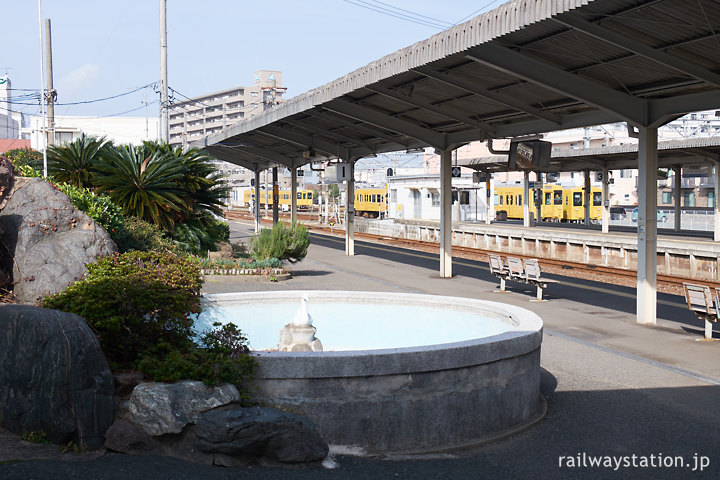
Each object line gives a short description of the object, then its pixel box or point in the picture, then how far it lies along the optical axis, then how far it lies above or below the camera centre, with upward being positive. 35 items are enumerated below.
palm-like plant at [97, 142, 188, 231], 16.36 +0.69
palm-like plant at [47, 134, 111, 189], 17.61 +1.26
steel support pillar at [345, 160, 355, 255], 28.86 -0.09
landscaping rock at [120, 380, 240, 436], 6.21 -1.64
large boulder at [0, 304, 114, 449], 6.00 -1.38
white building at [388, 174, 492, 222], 56.12 +1.22
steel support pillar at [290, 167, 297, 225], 33.78 +0.96
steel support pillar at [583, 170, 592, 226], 48.19 +1.26
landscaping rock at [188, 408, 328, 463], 6.10 -1.87
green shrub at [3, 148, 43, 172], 19.56 +2.31
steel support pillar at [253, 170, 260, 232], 39.58 +0.56
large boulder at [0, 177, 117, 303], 9.22 -0.34
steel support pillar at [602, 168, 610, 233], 38.72 +0.36
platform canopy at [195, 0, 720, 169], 10.61 +2.67
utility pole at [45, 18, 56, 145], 32.41 +6.08
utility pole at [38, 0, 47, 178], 14.97 +2.94
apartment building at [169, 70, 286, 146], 126.50 +18.90
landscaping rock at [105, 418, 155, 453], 6.12 -1.90
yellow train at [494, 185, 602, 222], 58.00 +0.69
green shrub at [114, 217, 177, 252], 13.42 -0.49
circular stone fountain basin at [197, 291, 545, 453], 6.68 -1.70
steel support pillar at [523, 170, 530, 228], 42.69 +0.66
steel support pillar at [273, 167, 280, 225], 34.22 +0.82
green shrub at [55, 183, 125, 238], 12.33 +0.10
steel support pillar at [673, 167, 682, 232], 39.97 +0.69
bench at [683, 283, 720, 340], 12.27 -1.57
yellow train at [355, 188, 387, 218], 73.62 +1.08
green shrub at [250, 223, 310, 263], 21.64 -0.91
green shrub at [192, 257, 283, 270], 19.56 -1.39
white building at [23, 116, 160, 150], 68.62 +8.55
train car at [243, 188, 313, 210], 94.82 +1.81
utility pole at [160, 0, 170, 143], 26.69 +4.74
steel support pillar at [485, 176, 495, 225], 46.88 +0.93
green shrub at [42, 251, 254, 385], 6.59 -1.13
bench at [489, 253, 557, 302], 17.27 -1.48
